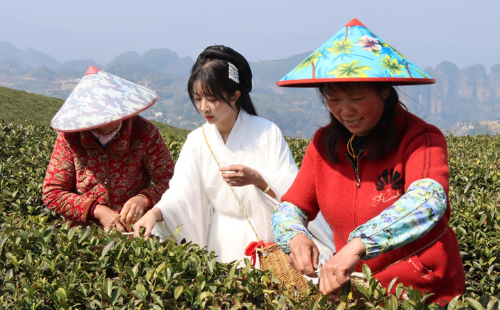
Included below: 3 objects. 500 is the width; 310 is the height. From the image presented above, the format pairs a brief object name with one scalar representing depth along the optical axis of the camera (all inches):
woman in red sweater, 64.9
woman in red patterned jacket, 136.9
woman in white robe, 133.4
